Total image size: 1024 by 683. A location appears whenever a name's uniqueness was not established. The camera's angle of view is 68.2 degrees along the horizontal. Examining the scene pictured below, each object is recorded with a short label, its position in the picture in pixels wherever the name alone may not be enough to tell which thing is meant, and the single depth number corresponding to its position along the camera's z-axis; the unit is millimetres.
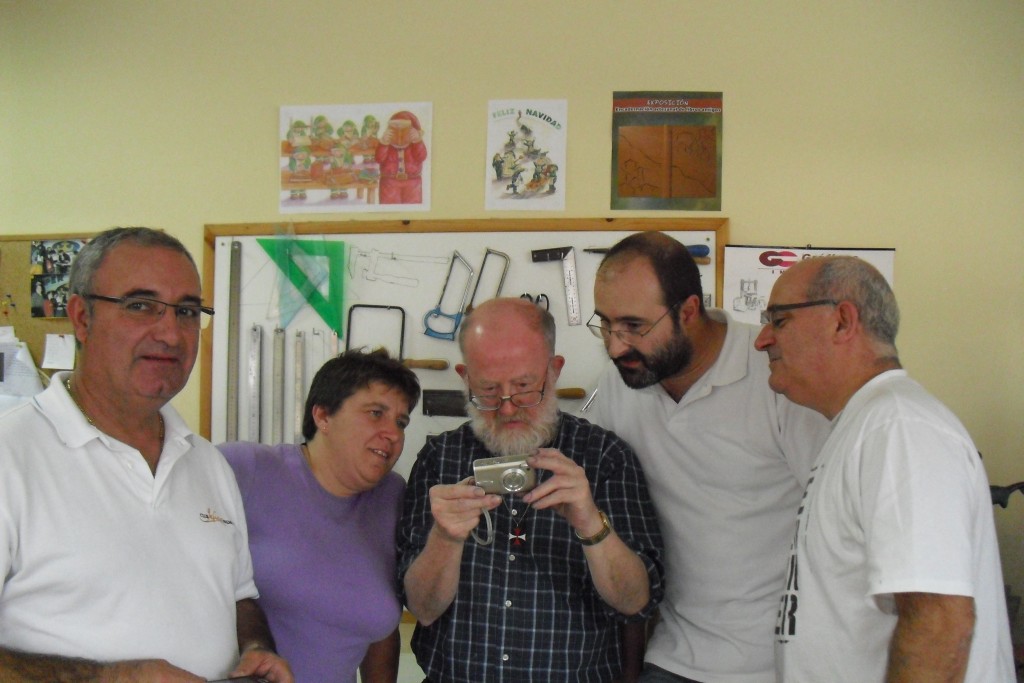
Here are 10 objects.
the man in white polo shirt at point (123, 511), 1285
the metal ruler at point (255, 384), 2850
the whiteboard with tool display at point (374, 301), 2711
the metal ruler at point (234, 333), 2869
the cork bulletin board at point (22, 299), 3031
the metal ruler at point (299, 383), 2832
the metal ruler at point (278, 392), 2836
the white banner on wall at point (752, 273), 2602
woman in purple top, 1829
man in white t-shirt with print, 1195
